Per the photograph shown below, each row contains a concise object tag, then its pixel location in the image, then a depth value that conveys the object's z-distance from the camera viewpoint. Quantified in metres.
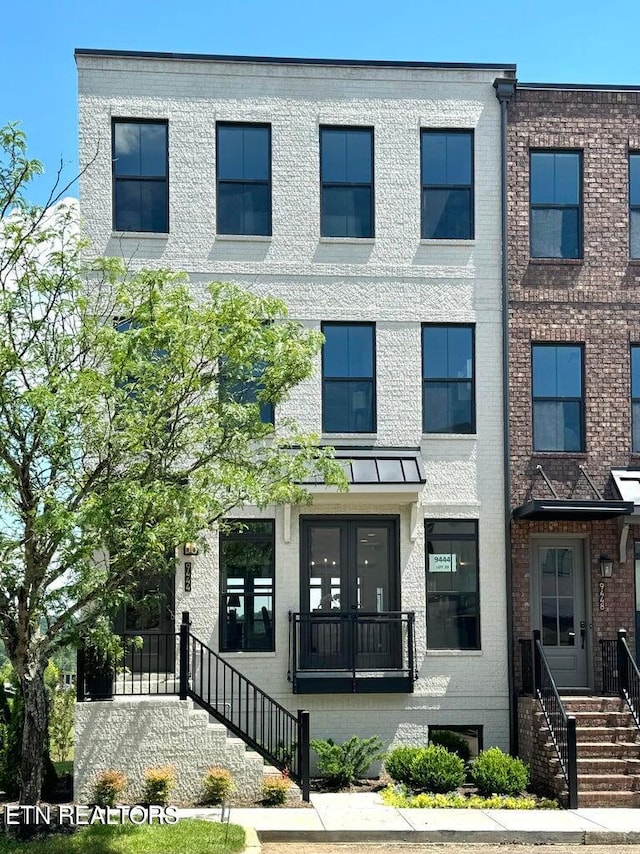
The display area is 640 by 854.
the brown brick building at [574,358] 18.02
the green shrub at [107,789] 14.63
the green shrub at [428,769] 15.66
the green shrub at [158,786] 14.75
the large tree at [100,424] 11.88
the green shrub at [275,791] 14.86
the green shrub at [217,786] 14.78
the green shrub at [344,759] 15.96
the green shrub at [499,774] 15.62
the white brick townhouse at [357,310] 17.45
